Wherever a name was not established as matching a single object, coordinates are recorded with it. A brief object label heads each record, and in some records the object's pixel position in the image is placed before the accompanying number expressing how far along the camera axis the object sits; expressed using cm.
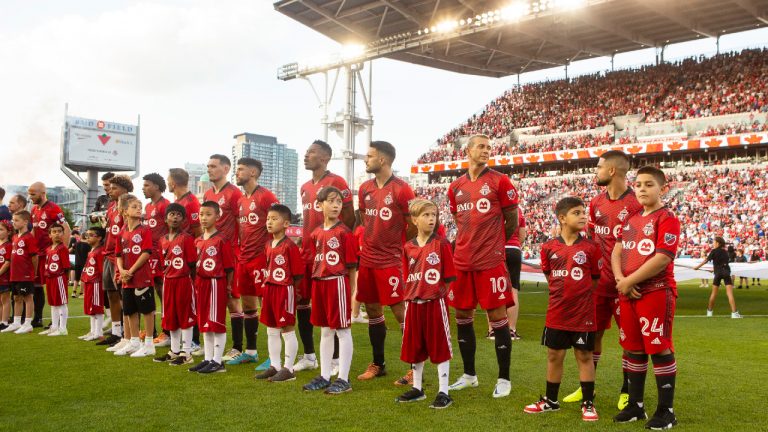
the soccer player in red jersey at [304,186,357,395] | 560
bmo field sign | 4009
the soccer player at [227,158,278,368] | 679
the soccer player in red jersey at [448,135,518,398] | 546
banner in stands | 3080
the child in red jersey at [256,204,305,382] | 589
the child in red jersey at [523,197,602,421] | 474
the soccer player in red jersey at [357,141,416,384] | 610
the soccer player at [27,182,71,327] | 1005
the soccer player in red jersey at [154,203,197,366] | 688
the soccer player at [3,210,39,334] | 973
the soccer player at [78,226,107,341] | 877
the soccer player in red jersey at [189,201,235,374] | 646
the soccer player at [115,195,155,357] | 742
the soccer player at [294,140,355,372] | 647
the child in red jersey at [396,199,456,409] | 510
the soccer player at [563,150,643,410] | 517
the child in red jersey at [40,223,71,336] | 938
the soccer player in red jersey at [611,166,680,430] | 446
